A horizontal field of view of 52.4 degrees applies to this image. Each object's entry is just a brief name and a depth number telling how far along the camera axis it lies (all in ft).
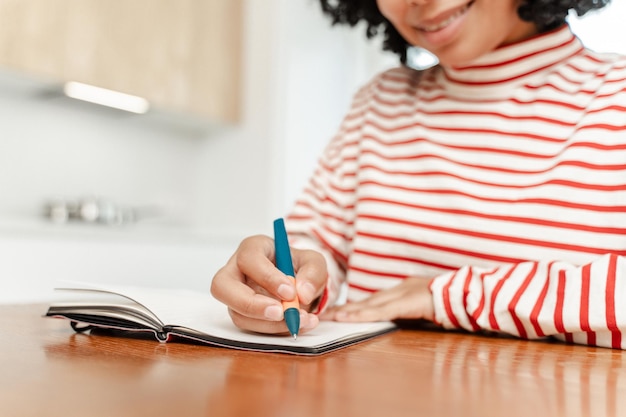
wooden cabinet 6.35
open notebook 1.73
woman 2.23
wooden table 1.08
